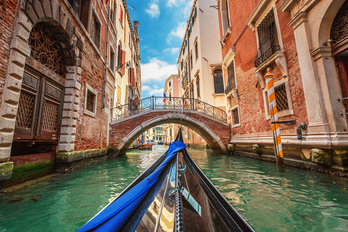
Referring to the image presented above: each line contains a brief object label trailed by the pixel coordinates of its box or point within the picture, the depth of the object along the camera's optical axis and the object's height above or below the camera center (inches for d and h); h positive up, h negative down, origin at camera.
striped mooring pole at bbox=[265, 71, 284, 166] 137.0 +13.9
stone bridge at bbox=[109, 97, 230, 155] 285.3 +37.1
